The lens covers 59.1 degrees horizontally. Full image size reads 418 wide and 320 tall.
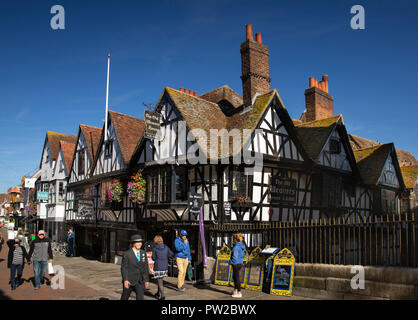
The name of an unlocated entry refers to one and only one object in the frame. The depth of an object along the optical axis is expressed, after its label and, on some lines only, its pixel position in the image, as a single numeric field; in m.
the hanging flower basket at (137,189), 15.96
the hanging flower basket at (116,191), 17.86
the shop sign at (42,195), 28.38
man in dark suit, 6.68
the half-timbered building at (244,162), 13.23
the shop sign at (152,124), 15.23
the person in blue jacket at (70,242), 22.27
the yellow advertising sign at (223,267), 11.51
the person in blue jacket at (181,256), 10.88
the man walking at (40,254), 11.08
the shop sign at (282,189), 14.31
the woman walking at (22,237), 14.74
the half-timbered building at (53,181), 26.91
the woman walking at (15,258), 11.01
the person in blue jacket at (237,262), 9.53
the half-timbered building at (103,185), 18.50
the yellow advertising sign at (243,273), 10.93
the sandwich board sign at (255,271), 10.45
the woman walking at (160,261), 9.54
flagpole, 20.12
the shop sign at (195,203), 12.59
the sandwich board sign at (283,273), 9.72
